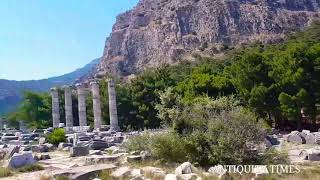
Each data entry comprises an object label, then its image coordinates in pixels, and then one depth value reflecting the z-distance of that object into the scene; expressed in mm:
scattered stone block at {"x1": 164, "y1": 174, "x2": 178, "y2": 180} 6860
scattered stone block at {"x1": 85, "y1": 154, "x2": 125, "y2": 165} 9115
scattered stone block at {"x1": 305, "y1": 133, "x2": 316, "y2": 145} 14532
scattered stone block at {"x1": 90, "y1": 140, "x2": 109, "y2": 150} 13815
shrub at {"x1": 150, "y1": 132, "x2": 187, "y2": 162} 8790
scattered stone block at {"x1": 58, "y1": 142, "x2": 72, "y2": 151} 15130
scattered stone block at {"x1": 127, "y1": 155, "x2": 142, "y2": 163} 8913
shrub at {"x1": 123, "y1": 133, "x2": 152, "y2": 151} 9815
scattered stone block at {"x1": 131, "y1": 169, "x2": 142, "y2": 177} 7341
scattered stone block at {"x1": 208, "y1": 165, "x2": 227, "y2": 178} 7348
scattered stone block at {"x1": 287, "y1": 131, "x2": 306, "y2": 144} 14923
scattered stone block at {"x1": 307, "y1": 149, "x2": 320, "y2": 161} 10360
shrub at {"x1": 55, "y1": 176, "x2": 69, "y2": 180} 7320
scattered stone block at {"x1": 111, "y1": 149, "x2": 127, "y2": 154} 11065
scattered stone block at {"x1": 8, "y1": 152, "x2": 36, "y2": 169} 9228
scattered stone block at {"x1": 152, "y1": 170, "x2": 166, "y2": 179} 7339
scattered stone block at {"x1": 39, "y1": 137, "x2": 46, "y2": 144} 16824
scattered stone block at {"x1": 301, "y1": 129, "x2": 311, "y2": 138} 15143
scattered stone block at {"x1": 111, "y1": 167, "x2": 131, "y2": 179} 7412
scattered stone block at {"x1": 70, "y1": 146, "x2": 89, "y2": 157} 12049
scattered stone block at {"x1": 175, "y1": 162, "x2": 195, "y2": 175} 7391
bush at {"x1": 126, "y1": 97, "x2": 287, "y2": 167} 8393
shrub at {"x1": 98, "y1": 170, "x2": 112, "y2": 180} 7382
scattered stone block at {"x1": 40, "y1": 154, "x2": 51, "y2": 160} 11397
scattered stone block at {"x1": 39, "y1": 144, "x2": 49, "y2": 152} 14440
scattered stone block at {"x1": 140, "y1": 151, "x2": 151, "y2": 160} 9146
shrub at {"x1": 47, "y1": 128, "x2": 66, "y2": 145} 16330
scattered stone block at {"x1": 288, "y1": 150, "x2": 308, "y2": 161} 10516
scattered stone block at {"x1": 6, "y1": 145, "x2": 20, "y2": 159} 11960
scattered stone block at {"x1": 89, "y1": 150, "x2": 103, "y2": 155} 11494
